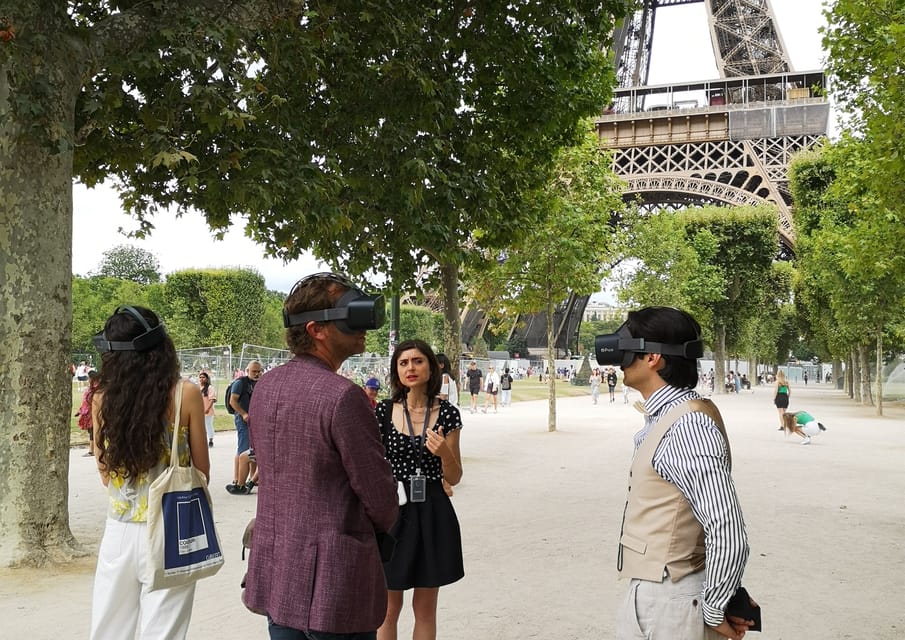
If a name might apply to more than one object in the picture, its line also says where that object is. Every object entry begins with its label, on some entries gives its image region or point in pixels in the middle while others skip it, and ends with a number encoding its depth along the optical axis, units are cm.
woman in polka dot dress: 388
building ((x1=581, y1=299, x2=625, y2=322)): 18790
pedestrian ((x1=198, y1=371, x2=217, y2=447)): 1482
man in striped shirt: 229
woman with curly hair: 319
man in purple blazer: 236
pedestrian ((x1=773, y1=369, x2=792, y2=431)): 2041
